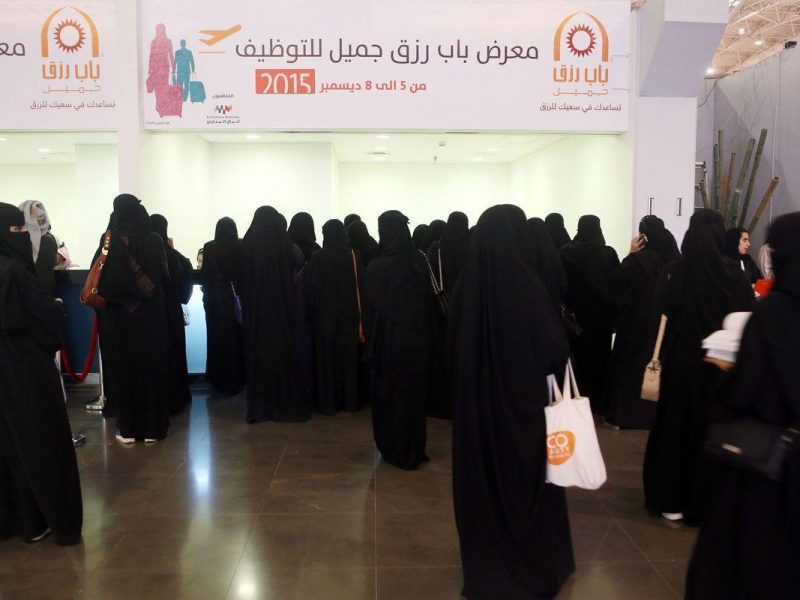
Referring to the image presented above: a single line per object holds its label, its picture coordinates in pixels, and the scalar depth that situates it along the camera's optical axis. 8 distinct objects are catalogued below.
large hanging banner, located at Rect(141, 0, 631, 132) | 6.16
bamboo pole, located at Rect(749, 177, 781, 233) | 8.86
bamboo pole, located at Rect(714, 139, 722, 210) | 10.16
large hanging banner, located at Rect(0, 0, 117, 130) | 6.18
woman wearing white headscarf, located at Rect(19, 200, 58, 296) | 5.12
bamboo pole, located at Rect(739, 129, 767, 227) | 9.28
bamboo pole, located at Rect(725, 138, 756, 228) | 9.42
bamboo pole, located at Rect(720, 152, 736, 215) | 9.83
